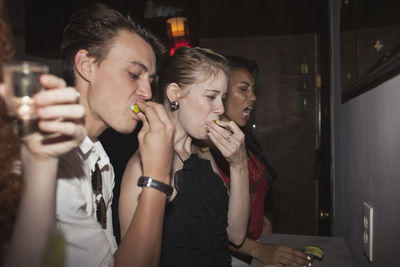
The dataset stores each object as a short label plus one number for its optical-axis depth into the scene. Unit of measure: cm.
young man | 86
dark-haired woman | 136
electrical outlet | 93
